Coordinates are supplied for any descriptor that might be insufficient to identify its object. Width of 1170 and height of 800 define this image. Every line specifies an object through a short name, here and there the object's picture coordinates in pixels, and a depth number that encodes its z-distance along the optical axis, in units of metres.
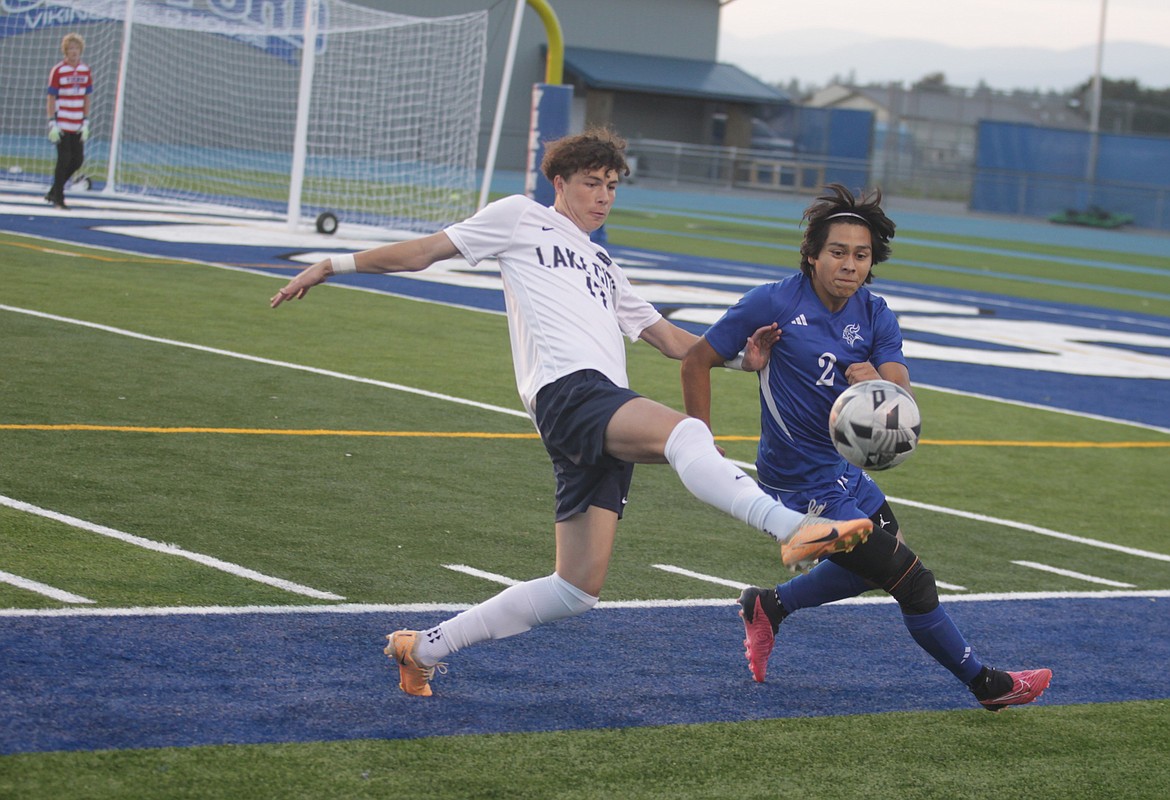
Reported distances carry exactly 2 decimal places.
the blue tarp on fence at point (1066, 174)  42.59
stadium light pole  43.78
